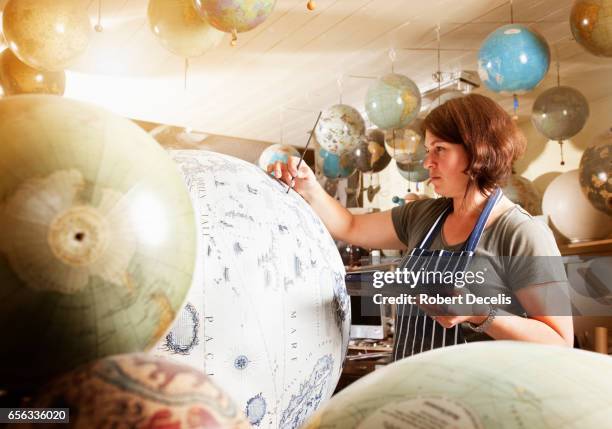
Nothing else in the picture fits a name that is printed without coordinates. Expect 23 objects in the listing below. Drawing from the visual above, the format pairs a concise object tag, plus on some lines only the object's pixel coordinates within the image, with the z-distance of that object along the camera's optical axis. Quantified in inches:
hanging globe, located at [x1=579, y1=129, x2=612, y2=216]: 125.8
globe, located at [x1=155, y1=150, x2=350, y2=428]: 30.4
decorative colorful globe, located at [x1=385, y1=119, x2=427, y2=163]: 159.2
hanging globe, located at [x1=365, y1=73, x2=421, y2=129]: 137.0
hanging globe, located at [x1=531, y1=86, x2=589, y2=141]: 142.3
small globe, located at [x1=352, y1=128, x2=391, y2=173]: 181.2
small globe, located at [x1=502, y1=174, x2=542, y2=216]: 165.0
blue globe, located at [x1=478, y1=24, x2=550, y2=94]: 113.0
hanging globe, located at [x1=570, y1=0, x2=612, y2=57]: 95.9
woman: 46.9
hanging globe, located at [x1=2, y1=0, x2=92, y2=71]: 96.8
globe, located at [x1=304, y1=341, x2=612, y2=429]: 18.0
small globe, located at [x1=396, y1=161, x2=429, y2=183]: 172.0
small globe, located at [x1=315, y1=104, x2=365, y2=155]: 157.2
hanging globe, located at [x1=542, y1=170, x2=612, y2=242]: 153.2
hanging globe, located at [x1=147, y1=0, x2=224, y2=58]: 101.6
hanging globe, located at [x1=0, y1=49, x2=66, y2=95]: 117.8
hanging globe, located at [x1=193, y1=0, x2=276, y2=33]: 85.5
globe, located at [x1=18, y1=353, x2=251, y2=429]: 16.8
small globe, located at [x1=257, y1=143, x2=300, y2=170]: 180.5
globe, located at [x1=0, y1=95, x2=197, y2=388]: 18.6
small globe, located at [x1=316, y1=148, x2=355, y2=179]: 177.6
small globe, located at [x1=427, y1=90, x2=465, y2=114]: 146.3
